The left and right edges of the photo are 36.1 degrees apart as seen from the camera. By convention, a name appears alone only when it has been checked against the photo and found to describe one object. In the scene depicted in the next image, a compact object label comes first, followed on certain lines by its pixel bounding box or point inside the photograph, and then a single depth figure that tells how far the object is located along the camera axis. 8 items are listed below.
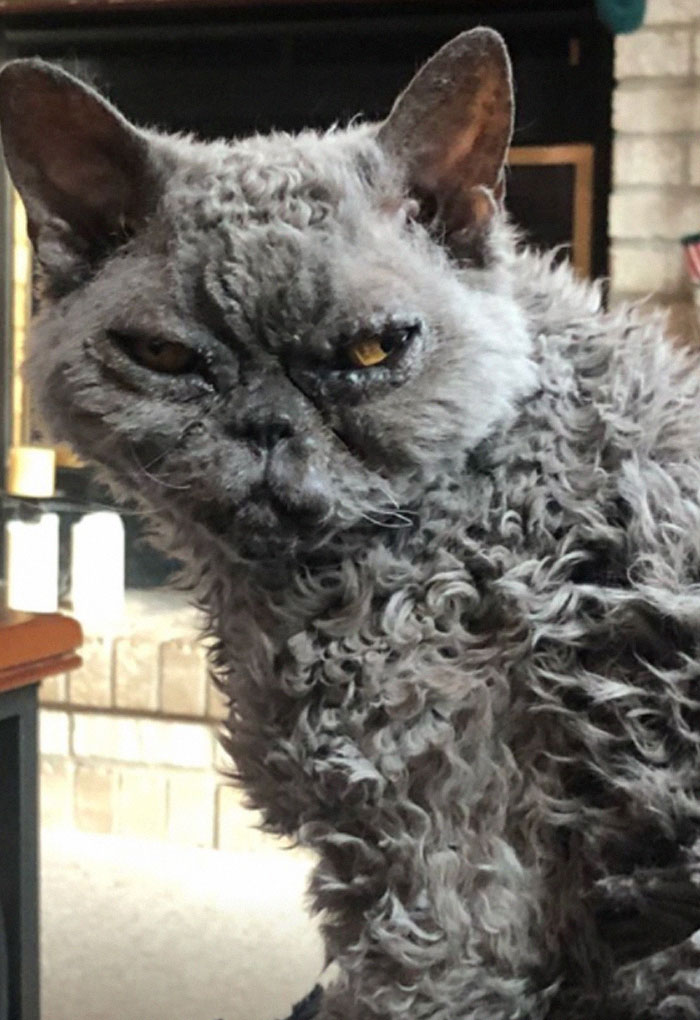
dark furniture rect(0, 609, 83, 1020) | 0.96
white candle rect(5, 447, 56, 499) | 2.01
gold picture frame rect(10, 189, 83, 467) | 2.09
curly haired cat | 0.43
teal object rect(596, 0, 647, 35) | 1.77
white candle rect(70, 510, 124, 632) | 2.01
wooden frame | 1.86
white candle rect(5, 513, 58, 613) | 1.93
